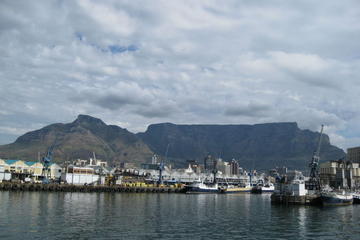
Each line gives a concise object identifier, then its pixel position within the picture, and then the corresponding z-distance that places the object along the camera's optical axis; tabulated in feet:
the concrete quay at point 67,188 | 409.94
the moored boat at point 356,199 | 379.14
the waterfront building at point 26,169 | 553.64
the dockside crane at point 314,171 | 404.57
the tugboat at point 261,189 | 627.50
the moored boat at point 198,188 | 526.16
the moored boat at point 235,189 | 565.94
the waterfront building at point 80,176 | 504.02
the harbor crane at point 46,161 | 502.13
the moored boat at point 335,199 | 325.62
